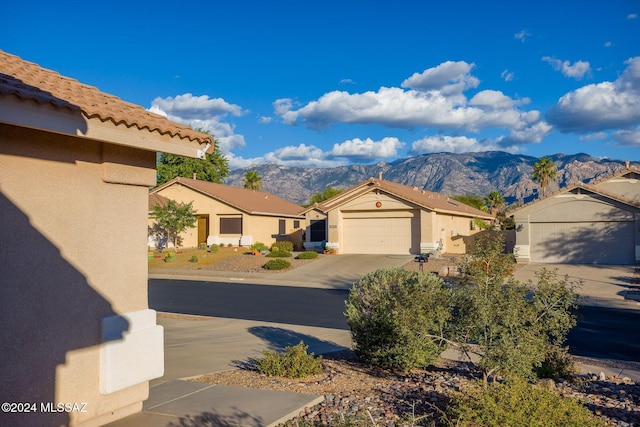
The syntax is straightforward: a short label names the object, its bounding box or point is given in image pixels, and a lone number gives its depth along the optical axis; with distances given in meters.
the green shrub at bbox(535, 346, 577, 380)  8.95
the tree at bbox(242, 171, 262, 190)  65.38
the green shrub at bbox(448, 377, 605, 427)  5.52
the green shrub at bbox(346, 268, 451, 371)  8.20
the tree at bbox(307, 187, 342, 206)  71.88
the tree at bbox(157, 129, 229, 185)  64.00
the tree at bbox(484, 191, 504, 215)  66.94
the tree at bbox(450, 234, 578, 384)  7.28
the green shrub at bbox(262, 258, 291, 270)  31.16
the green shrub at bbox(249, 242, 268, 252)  38.76
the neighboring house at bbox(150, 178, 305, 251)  41.78
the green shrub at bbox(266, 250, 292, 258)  35.67
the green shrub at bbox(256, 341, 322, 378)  8.72
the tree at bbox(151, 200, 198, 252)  38.28
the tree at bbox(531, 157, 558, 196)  59.31
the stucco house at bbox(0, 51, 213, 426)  5.27
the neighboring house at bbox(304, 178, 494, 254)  35.16
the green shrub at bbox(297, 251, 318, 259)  34.59
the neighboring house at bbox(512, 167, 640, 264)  30.53
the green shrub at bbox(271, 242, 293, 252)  37.42
